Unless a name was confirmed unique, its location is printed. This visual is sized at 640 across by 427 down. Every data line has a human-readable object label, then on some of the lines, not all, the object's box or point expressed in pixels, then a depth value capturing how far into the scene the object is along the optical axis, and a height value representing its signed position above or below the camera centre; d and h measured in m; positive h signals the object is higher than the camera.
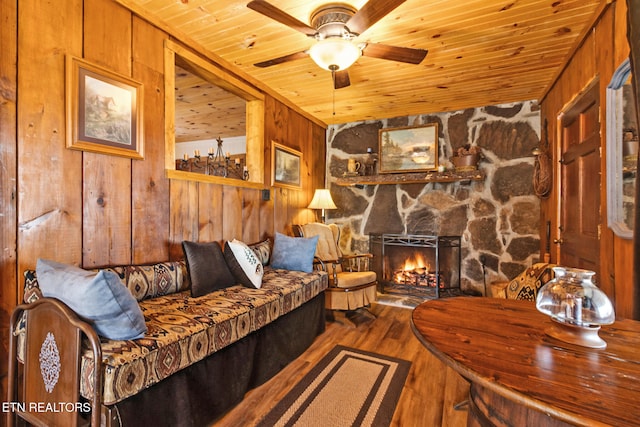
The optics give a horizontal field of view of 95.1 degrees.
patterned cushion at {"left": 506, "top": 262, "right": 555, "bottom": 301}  2.18 -0.54
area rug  1.69 -1.19
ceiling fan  1.67 +1.12
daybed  1.22 -0.71
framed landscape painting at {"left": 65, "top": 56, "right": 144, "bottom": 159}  1.72 +0.65
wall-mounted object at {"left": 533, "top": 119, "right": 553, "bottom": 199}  3.00 +0.45
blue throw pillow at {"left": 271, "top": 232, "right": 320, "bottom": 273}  2.98 -0.42
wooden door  2.07 +0.23
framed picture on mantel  4.03 +0.91
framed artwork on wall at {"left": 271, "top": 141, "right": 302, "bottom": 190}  3.54 +0.59
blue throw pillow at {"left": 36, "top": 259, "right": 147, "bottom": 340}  1.21 -0.37
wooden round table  0.67 -0.43
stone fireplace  3.60 +0.18
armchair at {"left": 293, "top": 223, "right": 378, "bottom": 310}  3.08 -0.71
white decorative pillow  2.35 -0.42
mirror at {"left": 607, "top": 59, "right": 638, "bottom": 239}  1.59 +0.36
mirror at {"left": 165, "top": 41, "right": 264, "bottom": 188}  2.31 +1.26
